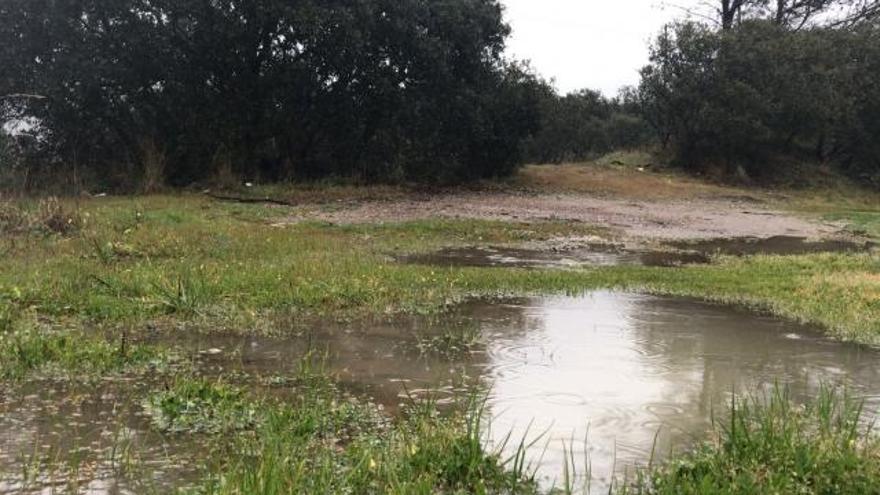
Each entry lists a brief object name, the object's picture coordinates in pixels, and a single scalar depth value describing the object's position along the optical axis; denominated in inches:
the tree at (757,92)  1182.9
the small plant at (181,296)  316.2
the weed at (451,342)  280.7
